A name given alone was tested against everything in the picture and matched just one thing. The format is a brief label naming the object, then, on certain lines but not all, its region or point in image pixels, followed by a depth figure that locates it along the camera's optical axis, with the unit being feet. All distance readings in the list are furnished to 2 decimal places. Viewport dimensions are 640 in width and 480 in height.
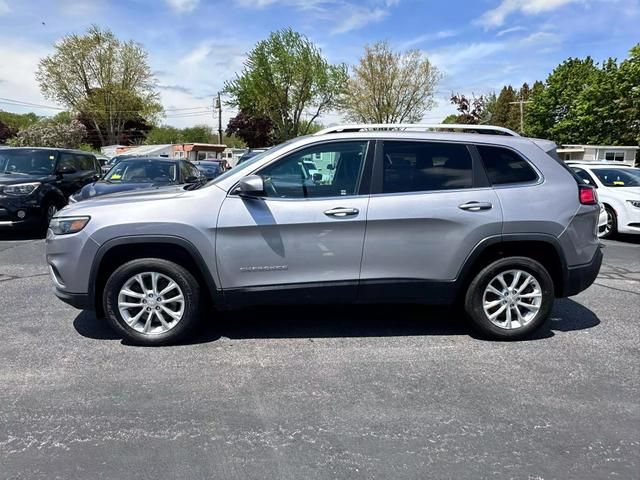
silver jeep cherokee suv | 13.48
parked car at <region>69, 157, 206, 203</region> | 28.68
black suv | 30.35
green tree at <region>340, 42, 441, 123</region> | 140.15
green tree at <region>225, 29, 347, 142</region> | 117.91
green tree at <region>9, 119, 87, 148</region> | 146.82
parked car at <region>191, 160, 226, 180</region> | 82.65
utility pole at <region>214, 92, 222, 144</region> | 177.82
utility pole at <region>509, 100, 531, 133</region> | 166.88
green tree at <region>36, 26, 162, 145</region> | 153.79
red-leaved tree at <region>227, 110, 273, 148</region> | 191.21
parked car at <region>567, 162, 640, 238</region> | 32.63
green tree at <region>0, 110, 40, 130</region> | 274.44
